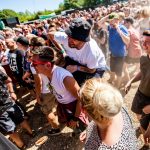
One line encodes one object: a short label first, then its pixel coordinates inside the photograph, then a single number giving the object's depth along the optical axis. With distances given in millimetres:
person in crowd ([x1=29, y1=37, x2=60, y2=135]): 2389
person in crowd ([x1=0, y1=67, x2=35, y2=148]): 2166
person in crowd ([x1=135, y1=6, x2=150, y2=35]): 3351
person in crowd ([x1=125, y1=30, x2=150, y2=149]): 1738
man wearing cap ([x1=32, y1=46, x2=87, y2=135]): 1727
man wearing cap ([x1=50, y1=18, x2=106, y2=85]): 1902
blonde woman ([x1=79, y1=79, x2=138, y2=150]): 958
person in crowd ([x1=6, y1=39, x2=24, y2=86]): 3185
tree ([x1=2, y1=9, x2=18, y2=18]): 39292
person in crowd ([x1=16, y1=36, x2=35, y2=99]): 3046
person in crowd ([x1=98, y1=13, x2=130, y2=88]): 3061
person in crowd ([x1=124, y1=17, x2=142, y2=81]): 3523
